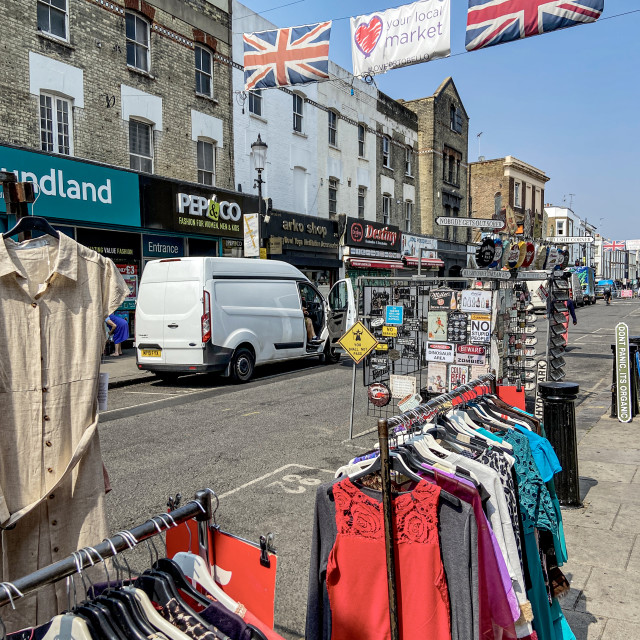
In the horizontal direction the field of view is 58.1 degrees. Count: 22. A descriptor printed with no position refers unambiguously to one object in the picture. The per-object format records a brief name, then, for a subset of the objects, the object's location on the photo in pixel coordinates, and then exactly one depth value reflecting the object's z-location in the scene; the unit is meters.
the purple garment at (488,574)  2.33
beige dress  2.31
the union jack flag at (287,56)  9.82
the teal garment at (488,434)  3.06
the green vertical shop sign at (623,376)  8.27
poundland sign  12.73
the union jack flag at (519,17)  6.98
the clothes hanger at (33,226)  2.55
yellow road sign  7.51
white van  11.19
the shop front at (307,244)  20.59
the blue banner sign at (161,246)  16.28
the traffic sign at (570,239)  10.97
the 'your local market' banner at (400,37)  8.21
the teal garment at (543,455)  3.09
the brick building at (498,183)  44.59
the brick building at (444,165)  32.47
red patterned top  2.26
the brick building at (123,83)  13.10
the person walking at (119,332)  14.98
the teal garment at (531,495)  2.85
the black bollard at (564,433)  5.16
